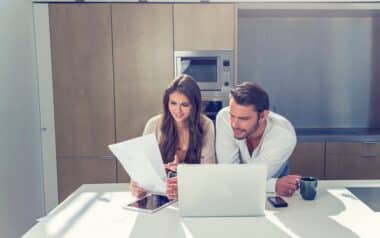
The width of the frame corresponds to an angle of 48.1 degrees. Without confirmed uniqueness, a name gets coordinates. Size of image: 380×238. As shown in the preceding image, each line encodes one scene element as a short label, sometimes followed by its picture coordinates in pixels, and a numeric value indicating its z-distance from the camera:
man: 2.14
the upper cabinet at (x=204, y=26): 3.38
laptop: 1.64
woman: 2.37
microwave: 3.42
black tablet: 1.78
